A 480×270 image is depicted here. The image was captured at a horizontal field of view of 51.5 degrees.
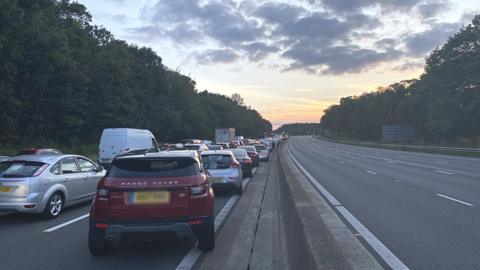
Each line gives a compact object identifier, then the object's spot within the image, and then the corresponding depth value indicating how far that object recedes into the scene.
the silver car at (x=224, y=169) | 15.41
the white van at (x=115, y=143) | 27.30
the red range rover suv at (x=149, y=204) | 6.95
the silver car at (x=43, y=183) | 10.27
